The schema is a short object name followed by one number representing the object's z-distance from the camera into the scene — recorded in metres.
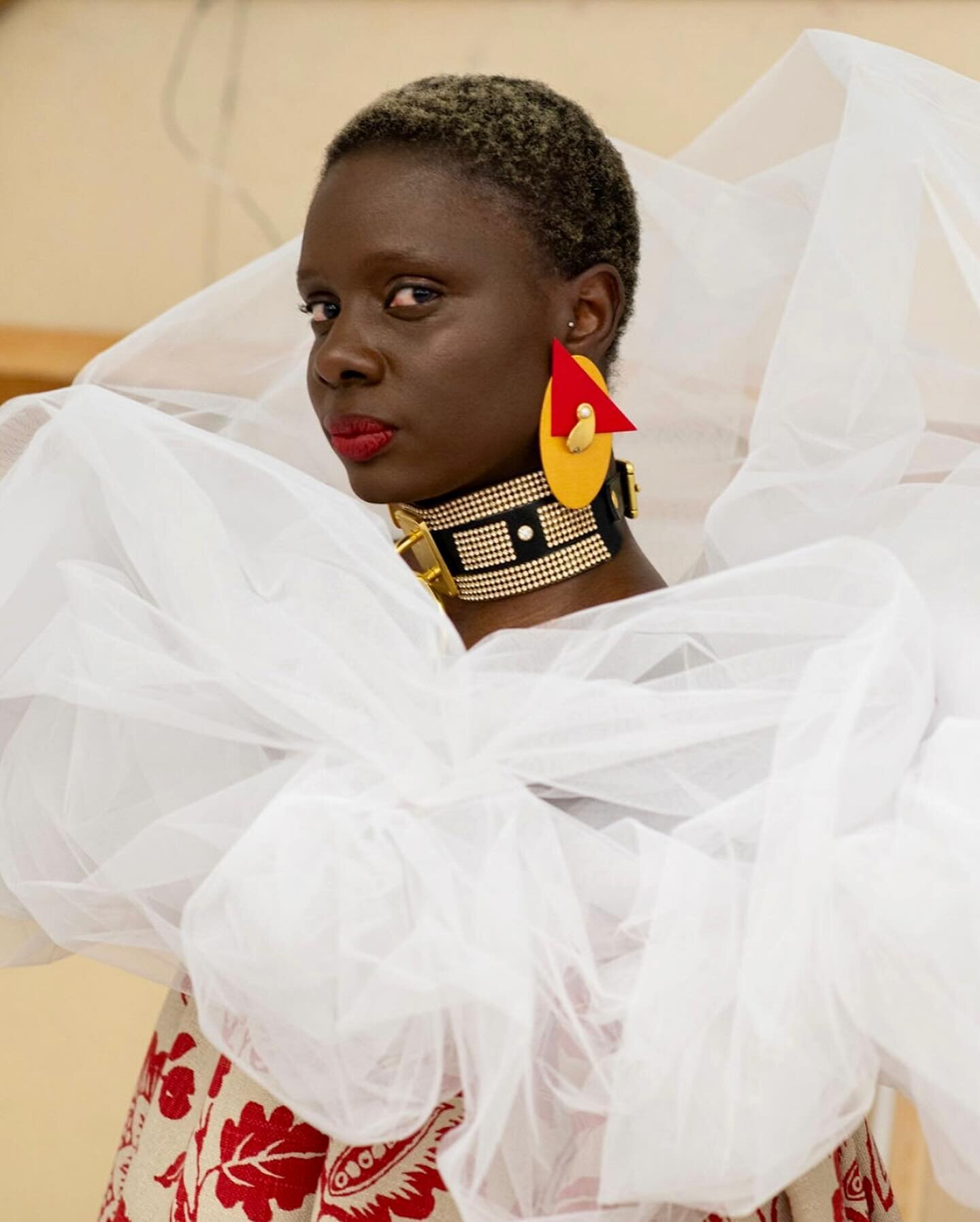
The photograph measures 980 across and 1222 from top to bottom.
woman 2.26
